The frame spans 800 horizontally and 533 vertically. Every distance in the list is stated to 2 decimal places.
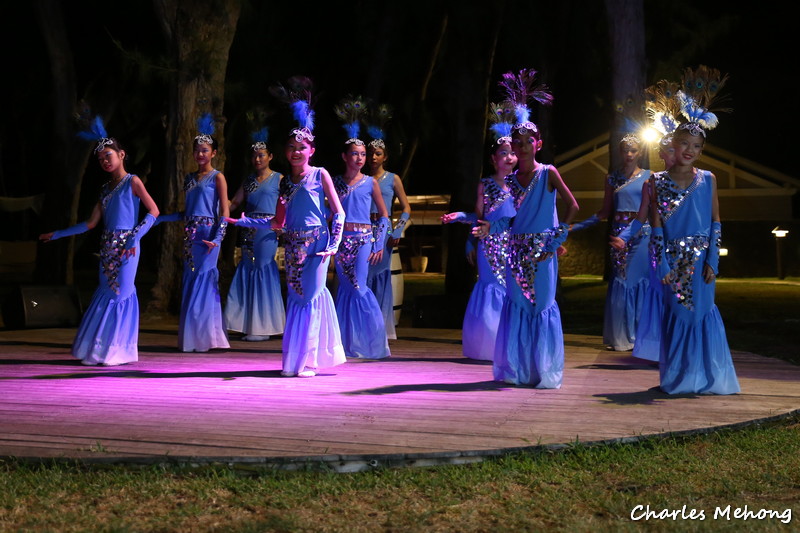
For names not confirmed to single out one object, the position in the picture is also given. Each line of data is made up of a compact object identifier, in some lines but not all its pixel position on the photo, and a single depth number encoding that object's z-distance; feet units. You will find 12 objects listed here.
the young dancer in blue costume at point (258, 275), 36.29
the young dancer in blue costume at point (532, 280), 25.18
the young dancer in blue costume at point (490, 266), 30.68
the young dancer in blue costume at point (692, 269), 24.08
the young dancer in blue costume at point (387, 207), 33.88
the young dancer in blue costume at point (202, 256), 33.50
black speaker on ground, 40.93
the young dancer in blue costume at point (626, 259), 32.73
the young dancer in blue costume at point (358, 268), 31.50
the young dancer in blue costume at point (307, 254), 26.96
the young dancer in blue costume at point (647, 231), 25.52
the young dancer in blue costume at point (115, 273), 30.17
